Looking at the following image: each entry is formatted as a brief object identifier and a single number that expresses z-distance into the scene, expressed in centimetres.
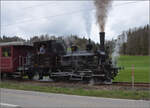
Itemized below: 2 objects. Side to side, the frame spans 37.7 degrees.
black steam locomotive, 1312
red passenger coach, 1683
